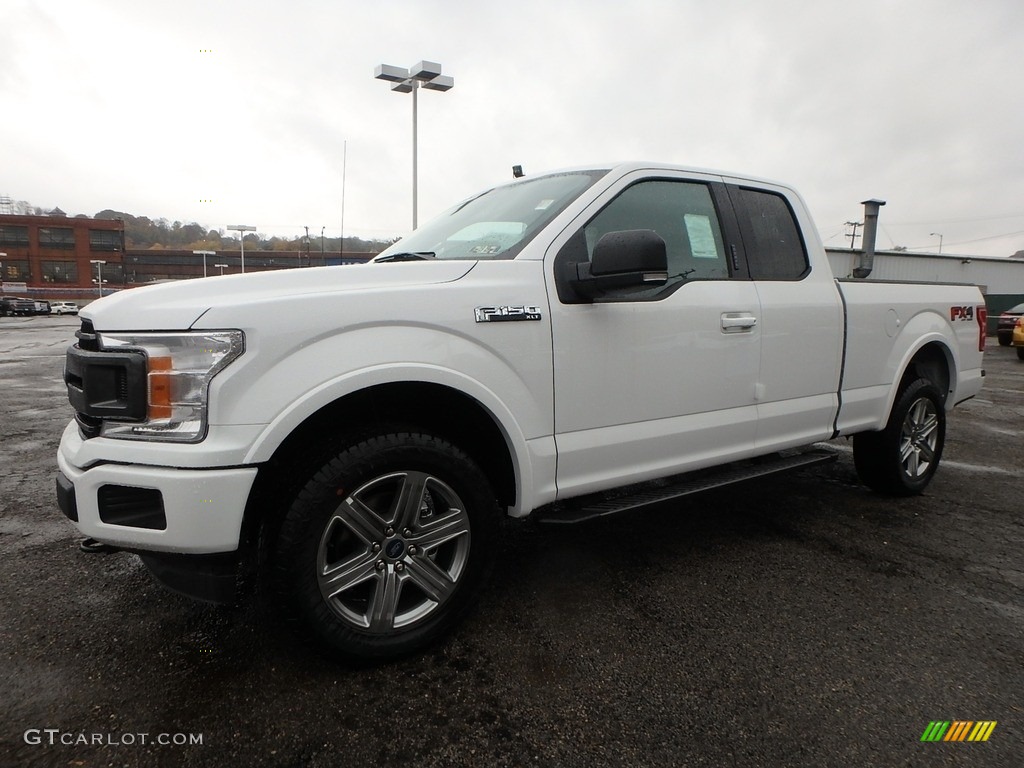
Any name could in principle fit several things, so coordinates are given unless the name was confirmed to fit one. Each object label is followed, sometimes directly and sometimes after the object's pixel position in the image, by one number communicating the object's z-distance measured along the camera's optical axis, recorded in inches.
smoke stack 802.9
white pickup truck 78.9
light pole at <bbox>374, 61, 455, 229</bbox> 558.9
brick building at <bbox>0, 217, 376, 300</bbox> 3070.9
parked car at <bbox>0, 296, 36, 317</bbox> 1905.8
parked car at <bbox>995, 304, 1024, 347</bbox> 693.9
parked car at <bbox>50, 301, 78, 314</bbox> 2215.8
